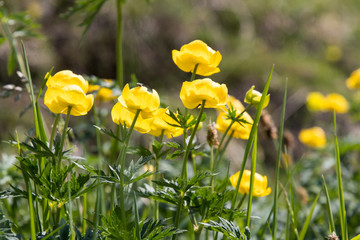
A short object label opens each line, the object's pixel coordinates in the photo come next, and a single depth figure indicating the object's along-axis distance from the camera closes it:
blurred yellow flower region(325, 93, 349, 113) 2.31
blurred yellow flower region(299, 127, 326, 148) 2.30
